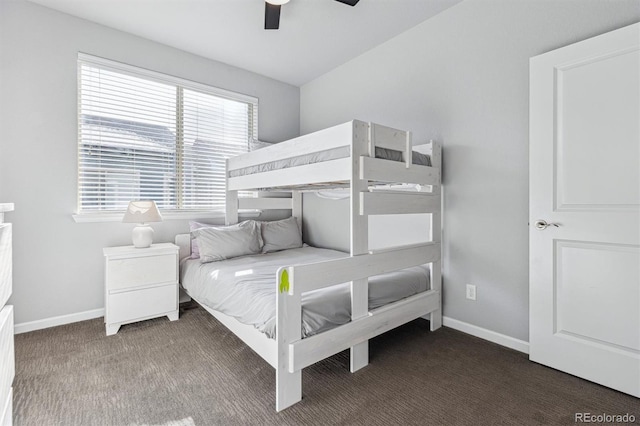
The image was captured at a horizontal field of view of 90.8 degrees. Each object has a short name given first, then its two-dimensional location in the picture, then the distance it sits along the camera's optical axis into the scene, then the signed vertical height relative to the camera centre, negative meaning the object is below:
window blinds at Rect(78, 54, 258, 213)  2.78 +0.75
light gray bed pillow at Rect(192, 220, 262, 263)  2.81 -0.27
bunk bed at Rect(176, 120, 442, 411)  1.60 -0.28
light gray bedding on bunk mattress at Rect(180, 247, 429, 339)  1.72 -0.51
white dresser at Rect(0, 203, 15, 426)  1.10 -0.42
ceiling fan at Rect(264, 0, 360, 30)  2.12 +1.41
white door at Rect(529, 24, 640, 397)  1.67 +0.02
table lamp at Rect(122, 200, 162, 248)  2.61 -0.04
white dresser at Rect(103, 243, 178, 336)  2.47 -0.59
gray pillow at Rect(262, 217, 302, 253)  3.33 -0.24
